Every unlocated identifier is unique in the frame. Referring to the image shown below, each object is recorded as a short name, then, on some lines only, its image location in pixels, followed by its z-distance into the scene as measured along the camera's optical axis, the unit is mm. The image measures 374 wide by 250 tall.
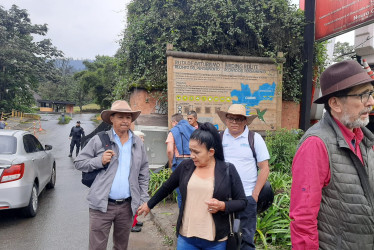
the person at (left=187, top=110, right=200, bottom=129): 5402
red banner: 6309
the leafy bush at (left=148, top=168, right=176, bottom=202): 6289
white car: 4957
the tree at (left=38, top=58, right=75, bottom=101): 67125
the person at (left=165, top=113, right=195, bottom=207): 4723
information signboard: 7590
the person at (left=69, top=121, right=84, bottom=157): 13594
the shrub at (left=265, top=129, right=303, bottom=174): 6785
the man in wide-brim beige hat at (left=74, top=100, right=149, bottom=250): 3010
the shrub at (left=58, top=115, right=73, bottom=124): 38169
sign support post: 8156
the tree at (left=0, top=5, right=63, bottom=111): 33344
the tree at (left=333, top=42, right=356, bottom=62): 26122
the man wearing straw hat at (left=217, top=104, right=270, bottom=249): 3311
